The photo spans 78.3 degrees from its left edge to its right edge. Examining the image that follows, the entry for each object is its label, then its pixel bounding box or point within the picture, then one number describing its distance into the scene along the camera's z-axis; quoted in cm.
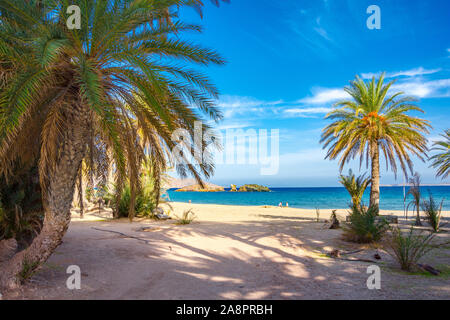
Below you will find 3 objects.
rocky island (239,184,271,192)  8612
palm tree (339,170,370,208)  1173
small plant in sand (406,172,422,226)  1091
